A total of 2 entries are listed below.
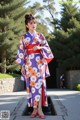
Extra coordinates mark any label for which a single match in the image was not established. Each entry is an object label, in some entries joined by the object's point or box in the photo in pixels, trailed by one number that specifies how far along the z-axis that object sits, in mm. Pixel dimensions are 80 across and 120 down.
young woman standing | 4738
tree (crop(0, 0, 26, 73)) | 18243
